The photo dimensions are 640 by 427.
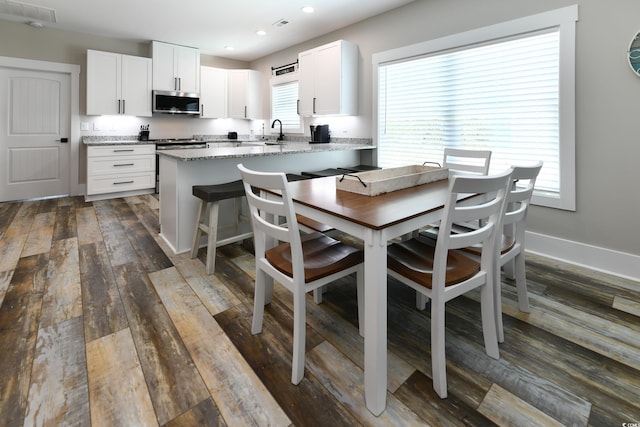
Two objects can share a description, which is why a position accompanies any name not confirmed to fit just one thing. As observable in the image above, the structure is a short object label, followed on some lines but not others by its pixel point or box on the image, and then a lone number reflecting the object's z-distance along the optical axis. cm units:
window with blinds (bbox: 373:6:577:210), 267
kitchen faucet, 602
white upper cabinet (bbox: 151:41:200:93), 533
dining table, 118
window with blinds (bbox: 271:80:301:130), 577
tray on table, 166
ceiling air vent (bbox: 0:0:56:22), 380
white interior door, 464
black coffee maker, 481
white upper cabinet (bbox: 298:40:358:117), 420
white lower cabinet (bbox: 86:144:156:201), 480
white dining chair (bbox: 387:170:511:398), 124
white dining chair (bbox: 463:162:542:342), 162
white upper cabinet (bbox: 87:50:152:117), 485
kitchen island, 281
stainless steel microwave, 539
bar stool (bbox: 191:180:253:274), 251
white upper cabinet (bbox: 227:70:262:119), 618
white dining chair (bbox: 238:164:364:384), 133
